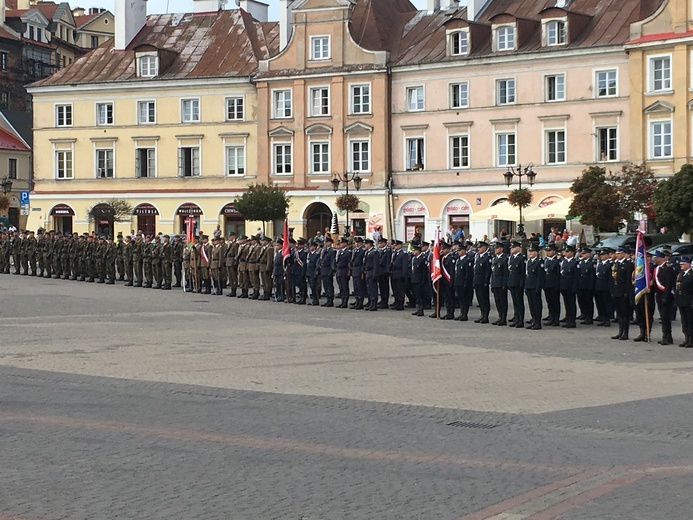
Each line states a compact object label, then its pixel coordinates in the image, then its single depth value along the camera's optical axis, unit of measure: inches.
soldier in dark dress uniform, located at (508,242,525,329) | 986.1
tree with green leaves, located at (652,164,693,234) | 1738.4
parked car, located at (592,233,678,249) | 1520.9
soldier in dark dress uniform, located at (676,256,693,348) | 825.4
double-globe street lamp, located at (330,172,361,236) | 2214.1
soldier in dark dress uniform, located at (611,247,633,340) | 881.5
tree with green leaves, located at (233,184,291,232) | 2250.2
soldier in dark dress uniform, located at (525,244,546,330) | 967.6
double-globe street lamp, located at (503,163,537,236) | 1967.3
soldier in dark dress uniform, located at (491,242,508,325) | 999.0
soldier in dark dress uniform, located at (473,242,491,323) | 1018.7
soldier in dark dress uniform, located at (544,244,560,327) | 970.1
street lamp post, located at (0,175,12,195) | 2209.6
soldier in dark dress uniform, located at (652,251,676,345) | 852.6
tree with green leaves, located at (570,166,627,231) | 1843.9
